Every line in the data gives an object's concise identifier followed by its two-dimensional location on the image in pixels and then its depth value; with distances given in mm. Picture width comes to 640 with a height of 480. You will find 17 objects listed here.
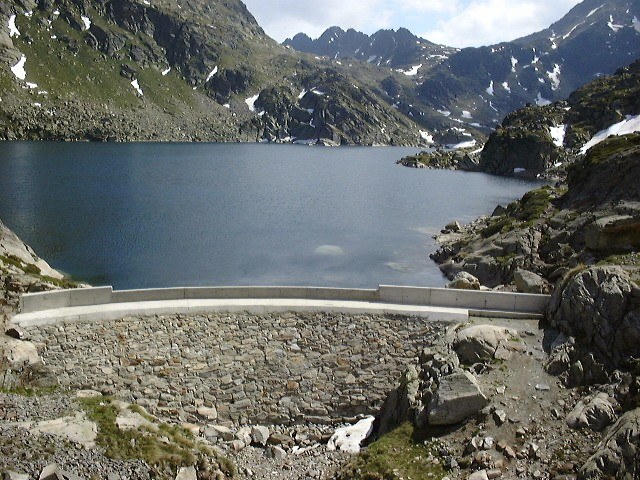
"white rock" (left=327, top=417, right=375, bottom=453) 22156
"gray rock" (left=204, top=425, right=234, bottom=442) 21969
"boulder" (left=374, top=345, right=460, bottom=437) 21578
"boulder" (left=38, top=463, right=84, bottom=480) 15420
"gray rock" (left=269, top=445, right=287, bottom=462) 21311
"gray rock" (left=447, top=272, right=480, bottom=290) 31019
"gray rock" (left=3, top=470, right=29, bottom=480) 14969
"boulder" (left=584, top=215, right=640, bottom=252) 32938
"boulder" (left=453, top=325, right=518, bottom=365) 23156
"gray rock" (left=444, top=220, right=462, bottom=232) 74119
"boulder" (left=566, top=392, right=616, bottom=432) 18797
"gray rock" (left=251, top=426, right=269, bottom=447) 22281
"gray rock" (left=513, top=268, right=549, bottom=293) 29688
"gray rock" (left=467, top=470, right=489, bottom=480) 17736
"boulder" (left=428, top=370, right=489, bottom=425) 20641
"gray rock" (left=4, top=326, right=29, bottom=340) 21727
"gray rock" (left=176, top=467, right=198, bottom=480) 17630
